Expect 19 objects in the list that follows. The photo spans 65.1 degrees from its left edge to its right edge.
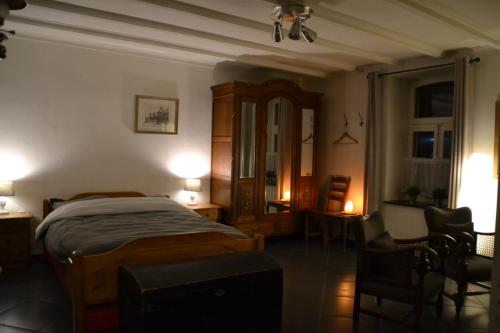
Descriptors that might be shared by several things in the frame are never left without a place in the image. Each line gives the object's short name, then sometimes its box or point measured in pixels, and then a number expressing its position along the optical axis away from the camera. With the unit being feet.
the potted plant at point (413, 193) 16.24
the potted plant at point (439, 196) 15.28
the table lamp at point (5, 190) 13.38
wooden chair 17.72
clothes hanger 18.30
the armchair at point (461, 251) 10.39
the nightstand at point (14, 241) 12.99
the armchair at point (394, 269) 9.07
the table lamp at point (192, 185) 16.94
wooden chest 7.55
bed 8.52
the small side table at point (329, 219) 16.93
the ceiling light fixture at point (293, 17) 9.15
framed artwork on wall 16.46
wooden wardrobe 16.93
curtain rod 13.90
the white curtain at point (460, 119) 13.91
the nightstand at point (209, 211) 16.57
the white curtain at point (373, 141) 16.89
